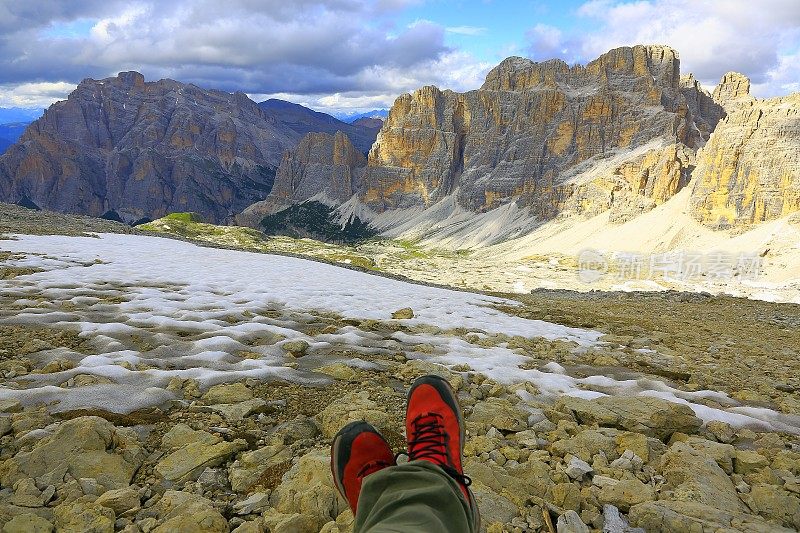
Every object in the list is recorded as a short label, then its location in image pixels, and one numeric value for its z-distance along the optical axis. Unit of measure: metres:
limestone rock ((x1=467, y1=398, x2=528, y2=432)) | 6.01
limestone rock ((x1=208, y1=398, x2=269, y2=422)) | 5.88
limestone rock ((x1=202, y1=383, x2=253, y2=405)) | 6.33
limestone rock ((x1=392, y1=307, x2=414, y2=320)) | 13.62
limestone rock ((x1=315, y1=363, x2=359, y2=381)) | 7.82
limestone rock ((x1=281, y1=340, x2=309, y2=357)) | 8.89
